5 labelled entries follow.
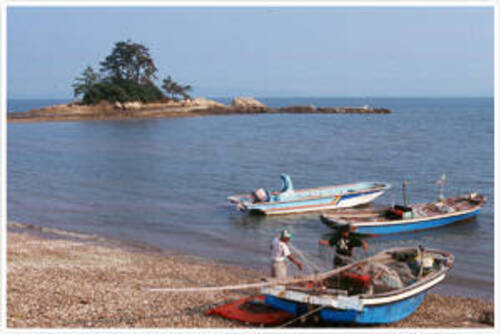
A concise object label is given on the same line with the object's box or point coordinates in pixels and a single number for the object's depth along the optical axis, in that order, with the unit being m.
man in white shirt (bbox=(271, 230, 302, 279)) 11.04
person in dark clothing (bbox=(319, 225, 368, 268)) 11.45
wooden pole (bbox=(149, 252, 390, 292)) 10.47
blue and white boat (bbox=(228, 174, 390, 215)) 23.39
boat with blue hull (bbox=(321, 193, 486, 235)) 20.03
